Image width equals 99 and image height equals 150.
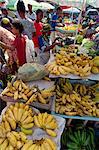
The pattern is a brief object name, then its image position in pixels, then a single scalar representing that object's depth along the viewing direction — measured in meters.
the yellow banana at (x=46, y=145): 1.40
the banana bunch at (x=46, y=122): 1.52
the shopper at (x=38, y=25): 3.12
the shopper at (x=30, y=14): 5.09
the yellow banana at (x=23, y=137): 1.42
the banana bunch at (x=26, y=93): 1.71
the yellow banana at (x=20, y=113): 1.55
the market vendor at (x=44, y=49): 2.89
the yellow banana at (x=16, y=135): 1.42
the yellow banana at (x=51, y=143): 1.42
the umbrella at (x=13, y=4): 6.90
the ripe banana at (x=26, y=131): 1.49
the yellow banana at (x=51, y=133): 1.50
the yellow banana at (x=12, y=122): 1.50
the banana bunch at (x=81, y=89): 2.00
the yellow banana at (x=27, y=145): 1.37
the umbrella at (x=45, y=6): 7.15
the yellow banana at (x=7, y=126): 1.47
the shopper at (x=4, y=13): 4.99
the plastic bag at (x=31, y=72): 1.87
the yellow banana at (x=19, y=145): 1.38
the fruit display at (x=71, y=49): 2.70
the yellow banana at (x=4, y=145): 1.38
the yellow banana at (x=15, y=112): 1.56
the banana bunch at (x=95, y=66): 1.91
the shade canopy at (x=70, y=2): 4.85
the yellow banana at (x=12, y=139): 1.38
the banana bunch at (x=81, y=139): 1.79
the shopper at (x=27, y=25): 3.01
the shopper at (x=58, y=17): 6.19
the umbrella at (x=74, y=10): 8.59
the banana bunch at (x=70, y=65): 1.84
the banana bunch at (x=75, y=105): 1.80
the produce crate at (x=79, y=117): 1.77
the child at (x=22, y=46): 2.42
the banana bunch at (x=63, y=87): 1.94
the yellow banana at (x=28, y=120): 1.54
